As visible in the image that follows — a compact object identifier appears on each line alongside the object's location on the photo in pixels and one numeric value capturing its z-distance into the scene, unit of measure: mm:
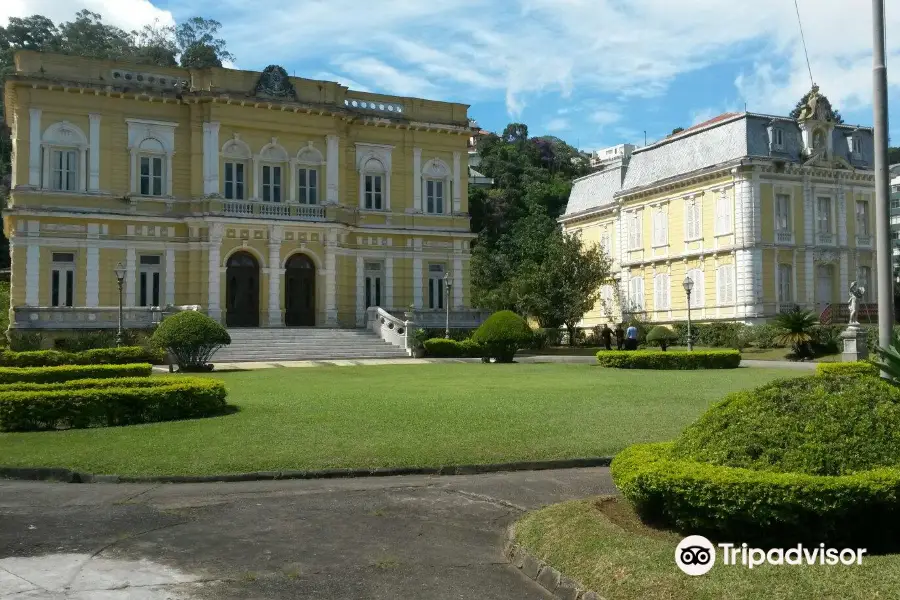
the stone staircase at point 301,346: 32281
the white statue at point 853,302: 30106
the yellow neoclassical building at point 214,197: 35344
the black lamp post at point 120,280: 30872
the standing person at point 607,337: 38406
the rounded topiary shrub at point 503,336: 31688
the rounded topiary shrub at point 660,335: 42547
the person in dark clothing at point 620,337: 38062
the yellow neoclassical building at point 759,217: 44094
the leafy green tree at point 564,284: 45406
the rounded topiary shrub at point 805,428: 6566
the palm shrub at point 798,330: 35062
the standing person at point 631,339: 37938
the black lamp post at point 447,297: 37447
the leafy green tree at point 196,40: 77188
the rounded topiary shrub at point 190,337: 26406
